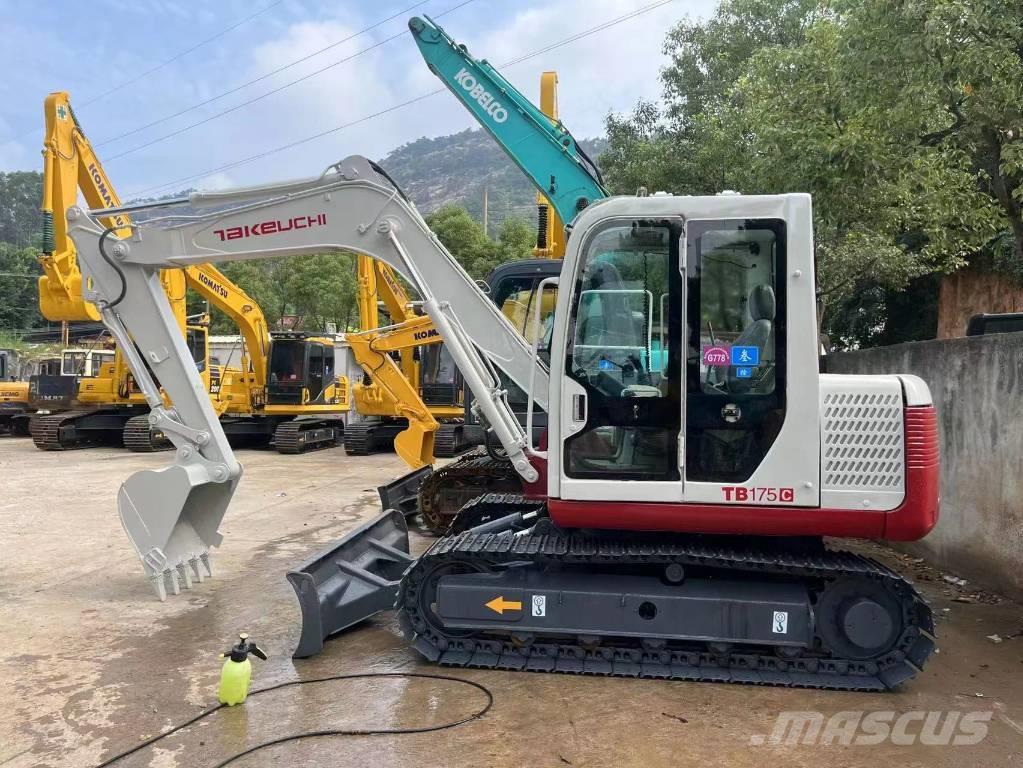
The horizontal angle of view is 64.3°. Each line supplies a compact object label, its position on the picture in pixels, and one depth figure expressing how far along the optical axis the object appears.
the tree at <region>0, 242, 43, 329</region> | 53.44
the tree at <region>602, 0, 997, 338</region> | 6.31
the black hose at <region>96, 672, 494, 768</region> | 3.66
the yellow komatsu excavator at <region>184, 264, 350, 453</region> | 17.66
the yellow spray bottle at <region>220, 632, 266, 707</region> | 4.15
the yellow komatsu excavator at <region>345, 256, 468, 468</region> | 15.50
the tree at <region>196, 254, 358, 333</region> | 31.66
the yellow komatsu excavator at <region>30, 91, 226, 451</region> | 11.71
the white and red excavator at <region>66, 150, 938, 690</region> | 4.34
